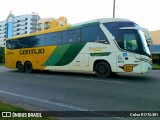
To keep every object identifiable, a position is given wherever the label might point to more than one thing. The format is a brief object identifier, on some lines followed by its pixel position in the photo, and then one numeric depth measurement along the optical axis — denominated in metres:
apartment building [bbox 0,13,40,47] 123.94
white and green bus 12.06
